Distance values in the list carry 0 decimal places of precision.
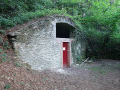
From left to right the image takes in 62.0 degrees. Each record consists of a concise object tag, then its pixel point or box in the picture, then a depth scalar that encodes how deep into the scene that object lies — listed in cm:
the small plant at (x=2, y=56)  420
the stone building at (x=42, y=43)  524
